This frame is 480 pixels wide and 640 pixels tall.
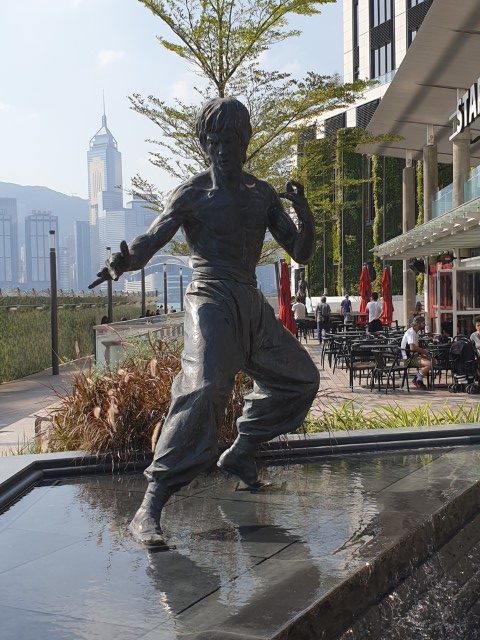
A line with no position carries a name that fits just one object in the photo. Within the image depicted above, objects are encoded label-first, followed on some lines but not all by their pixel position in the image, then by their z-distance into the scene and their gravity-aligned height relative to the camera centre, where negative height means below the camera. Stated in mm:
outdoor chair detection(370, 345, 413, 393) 14688 -1343
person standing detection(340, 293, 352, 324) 32500 -834
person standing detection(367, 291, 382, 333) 23953 -691
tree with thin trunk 19688 +4895
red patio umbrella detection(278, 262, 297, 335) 18141 -411
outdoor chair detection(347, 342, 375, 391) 15158 -1308
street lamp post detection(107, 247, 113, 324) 28316 -528
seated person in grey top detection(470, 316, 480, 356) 14133 -883
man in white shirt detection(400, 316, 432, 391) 14820 -1110
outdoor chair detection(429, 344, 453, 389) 15000 -1282
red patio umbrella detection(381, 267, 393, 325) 24938 -412
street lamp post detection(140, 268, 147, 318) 37234 +113
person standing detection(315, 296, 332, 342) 28406 -986
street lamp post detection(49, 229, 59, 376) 21016 -546
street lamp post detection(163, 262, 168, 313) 49616 +508
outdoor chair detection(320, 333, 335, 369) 19656 -1354
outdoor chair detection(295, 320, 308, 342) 29484 -1308
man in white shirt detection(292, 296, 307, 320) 29125 -783
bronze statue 4418 -160
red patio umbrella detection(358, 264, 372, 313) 26531 -112
